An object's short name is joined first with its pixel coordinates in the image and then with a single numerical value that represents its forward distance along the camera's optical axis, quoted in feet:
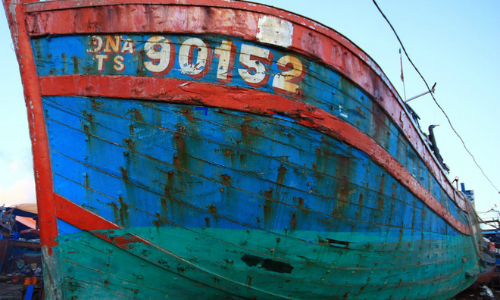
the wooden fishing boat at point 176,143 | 11.71
